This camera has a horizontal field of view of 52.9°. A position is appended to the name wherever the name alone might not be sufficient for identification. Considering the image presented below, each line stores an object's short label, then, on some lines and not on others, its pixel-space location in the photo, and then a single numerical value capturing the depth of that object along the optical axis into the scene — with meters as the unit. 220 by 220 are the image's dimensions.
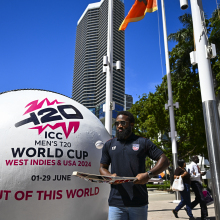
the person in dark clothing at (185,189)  6.27
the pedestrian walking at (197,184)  6.14
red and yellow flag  9.61
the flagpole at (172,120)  12.21
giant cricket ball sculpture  3.28
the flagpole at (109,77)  9.48
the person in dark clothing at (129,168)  2.49
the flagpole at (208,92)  4.91
